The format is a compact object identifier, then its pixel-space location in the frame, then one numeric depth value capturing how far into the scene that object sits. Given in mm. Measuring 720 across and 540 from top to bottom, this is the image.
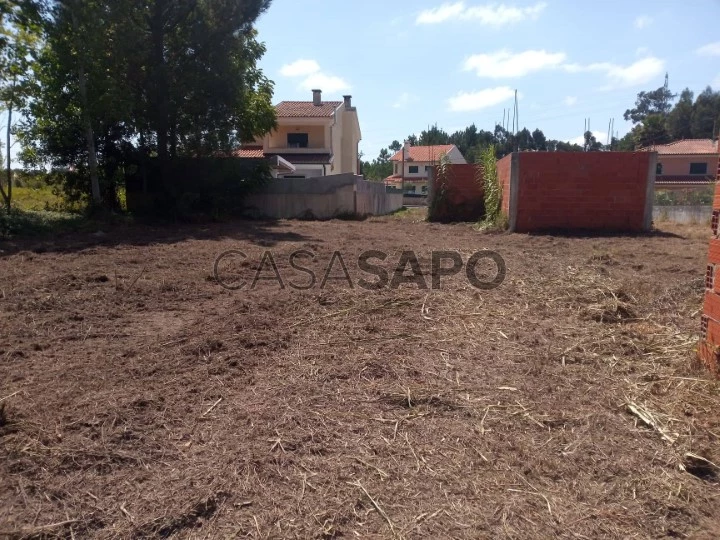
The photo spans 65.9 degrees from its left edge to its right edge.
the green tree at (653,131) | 48969
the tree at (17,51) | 12578
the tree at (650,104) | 69762
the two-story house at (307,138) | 34125
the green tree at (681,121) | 54094
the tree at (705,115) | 51812
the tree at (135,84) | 13922
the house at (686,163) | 38969
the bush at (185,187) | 16609
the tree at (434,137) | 77250
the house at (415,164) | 58719
